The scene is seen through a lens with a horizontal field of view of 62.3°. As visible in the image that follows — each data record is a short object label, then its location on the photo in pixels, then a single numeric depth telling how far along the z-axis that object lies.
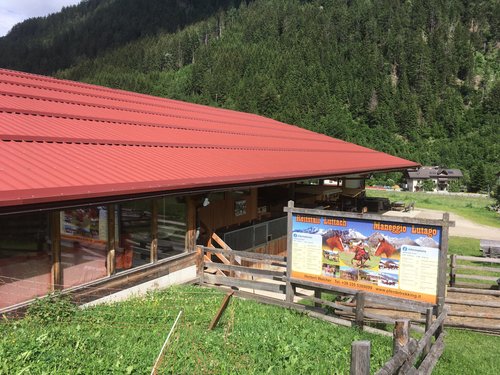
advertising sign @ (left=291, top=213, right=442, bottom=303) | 6.82
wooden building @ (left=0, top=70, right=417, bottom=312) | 6.09
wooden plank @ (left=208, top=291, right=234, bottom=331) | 6.06
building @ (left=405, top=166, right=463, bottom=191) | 94.81
